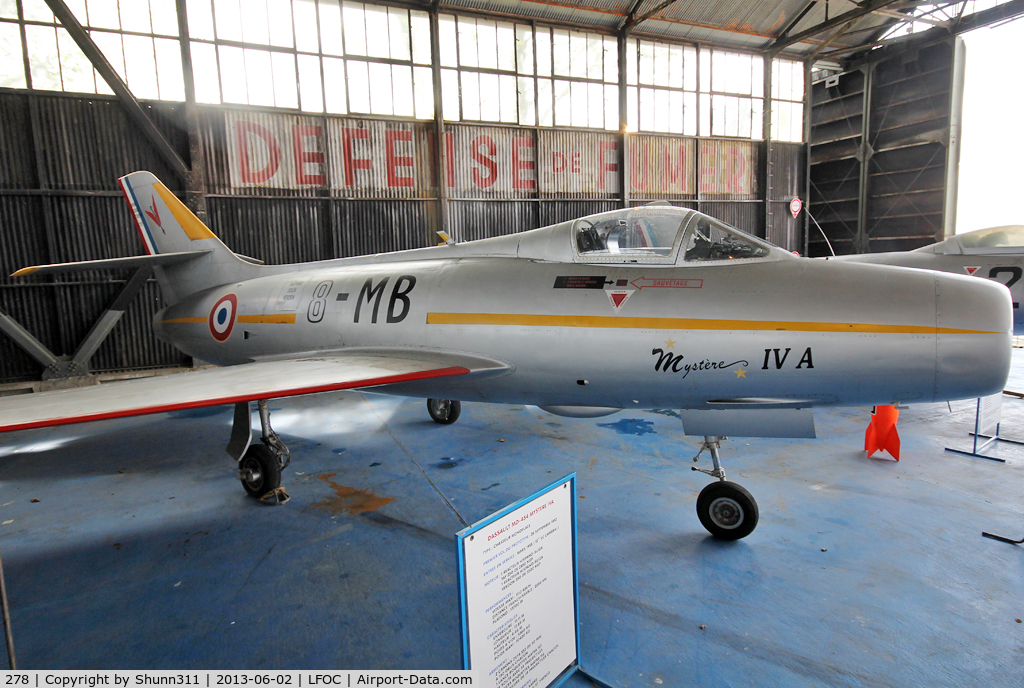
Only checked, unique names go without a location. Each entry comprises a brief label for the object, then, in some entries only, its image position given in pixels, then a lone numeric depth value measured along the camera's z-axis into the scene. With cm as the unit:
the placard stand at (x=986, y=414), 623
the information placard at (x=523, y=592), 225
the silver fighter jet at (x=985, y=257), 807
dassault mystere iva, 351
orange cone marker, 624
